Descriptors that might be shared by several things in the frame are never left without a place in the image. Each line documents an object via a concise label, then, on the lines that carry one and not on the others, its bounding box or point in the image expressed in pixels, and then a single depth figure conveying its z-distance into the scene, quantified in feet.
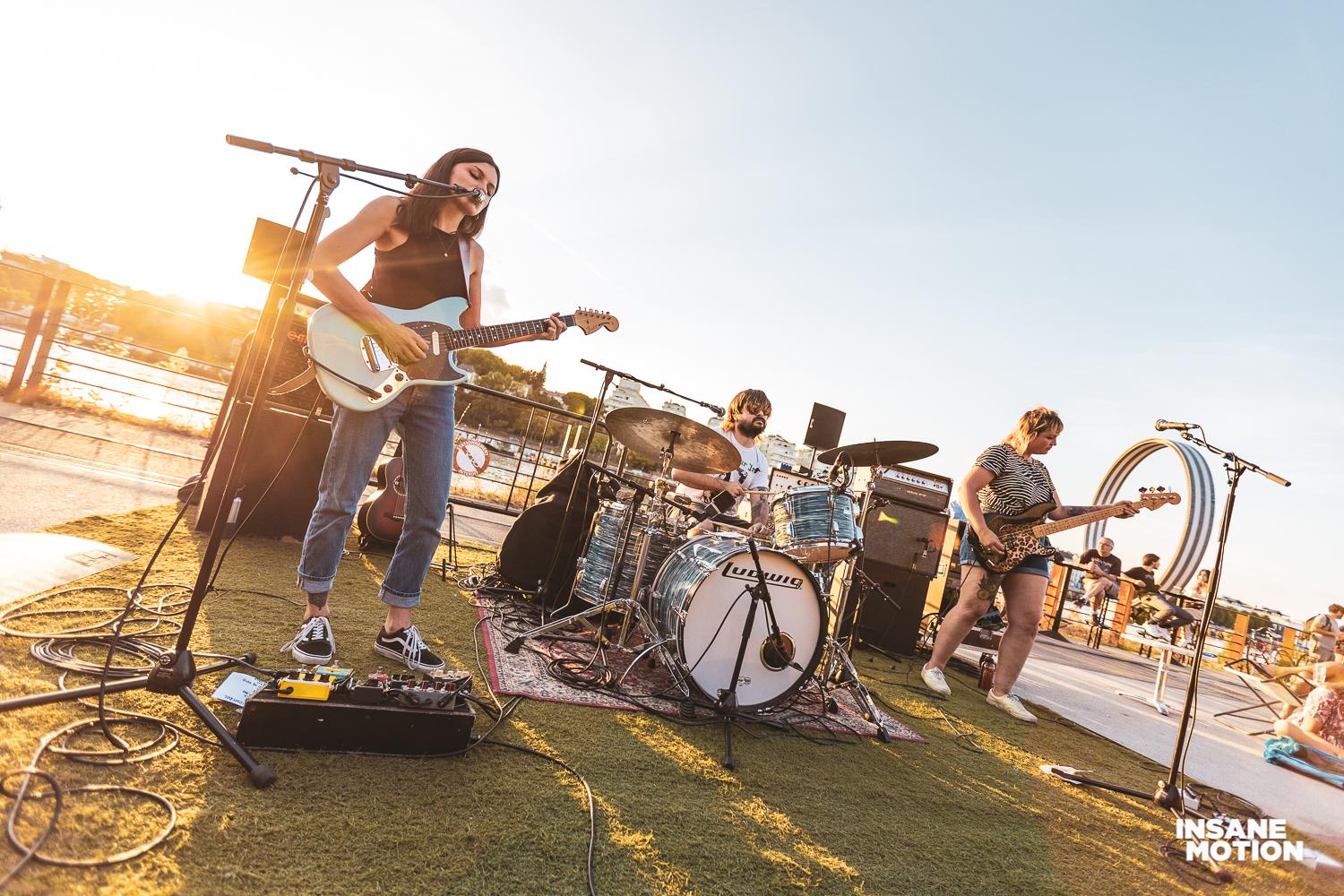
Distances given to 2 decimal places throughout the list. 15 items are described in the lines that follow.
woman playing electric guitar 8.12
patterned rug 9.61
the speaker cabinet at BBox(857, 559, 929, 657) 20.56
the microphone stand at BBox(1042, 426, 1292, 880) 10.02
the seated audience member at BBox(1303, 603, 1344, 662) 35.70
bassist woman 14.20
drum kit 10.11
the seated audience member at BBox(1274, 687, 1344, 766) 14.12
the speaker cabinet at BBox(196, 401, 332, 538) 13.61
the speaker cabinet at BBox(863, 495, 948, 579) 20.65
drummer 13.46
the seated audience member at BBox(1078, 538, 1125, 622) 38.41
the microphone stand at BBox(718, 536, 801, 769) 9.61
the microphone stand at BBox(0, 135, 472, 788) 5.42
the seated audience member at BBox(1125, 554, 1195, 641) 28.78
